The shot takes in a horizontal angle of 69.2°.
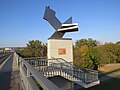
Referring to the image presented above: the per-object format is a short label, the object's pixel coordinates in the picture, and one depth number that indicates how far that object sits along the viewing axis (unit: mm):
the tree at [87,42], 30882
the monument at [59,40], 7341
